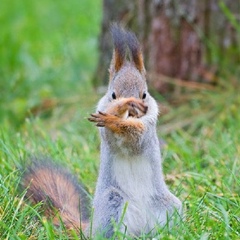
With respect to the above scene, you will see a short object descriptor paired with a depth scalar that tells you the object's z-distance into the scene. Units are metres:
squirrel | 5.15
